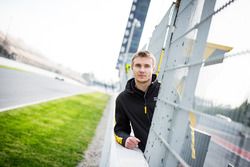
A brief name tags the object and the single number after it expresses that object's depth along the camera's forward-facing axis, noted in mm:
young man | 2859
